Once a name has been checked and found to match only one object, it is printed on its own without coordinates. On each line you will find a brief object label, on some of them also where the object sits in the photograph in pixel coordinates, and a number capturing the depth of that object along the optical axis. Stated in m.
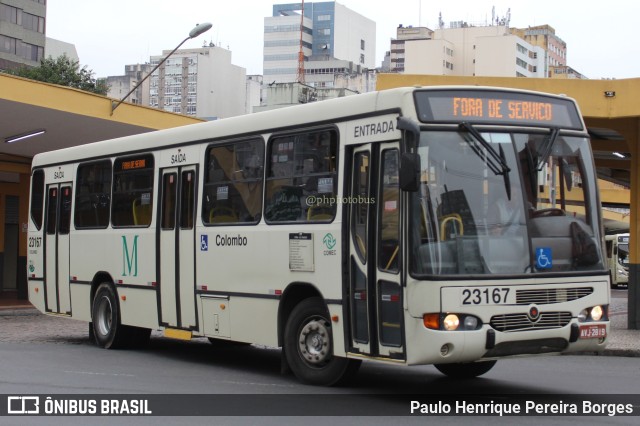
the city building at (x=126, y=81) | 140.09
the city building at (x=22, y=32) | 89.31
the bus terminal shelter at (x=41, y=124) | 21.67
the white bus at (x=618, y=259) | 49.59
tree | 66.62
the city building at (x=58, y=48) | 110.00
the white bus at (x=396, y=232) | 9.46
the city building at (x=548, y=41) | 166.25
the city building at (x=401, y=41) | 168.12
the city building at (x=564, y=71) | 161.50
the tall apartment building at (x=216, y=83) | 147.88
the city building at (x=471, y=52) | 145.38
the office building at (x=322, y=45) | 181.62
